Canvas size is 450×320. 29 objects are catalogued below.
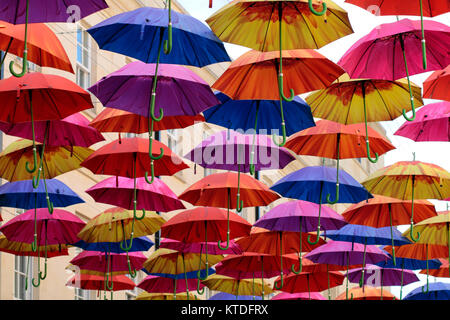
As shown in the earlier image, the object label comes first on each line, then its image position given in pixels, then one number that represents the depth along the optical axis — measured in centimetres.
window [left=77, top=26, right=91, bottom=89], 2230
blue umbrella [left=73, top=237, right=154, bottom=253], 1597
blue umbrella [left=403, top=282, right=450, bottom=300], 2098
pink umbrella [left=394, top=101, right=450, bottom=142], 1322
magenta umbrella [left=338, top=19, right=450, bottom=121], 1115
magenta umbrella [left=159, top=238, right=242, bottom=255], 1627
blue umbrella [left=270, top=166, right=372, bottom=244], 1462
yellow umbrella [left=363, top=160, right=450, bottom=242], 1447
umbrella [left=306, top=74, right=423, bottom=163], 1273
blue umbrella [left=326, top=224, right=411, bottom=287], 1630
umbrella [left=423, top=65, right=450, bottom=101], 1215
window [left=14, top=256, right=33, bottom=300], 1970
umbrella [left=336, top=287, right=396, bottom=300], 2077
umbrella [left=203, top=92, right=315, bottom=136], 1267
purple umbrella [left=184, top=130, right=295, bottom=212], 1386
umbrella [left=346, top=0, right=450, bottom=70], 1030
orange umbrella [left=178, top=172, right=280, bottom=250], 1457
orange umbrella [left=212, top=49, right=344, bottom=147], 1151
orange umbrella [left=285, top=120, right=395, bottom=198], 1387
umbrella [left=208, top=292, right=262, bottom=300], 2206
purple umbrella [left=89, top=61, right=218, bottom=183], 1173
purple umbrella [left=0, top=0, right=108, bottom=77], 1033
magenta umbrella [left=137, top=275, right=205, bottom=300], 1880
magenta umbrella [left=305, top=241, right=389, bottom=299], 1675
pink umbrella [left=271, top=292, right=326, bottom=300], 2055
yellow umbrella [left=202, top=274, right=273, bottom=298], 1933
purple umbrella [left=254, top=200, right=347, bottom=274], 1516
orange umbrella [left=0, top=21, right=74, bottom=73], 1110
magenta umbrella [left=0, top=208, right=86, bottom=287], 1510
